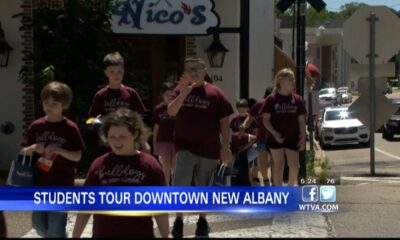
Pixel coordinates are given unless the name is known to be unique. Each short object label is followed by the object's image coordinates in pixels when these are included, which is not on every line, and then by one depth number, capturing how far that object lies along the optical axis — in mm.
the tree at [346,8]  106688
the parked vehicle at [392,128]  29288
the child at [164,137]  8695
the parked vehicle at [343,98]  50469
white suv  26031
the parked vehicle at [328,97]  47781
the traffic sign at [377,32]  12750
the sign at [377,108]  12758
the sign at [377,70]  13023
